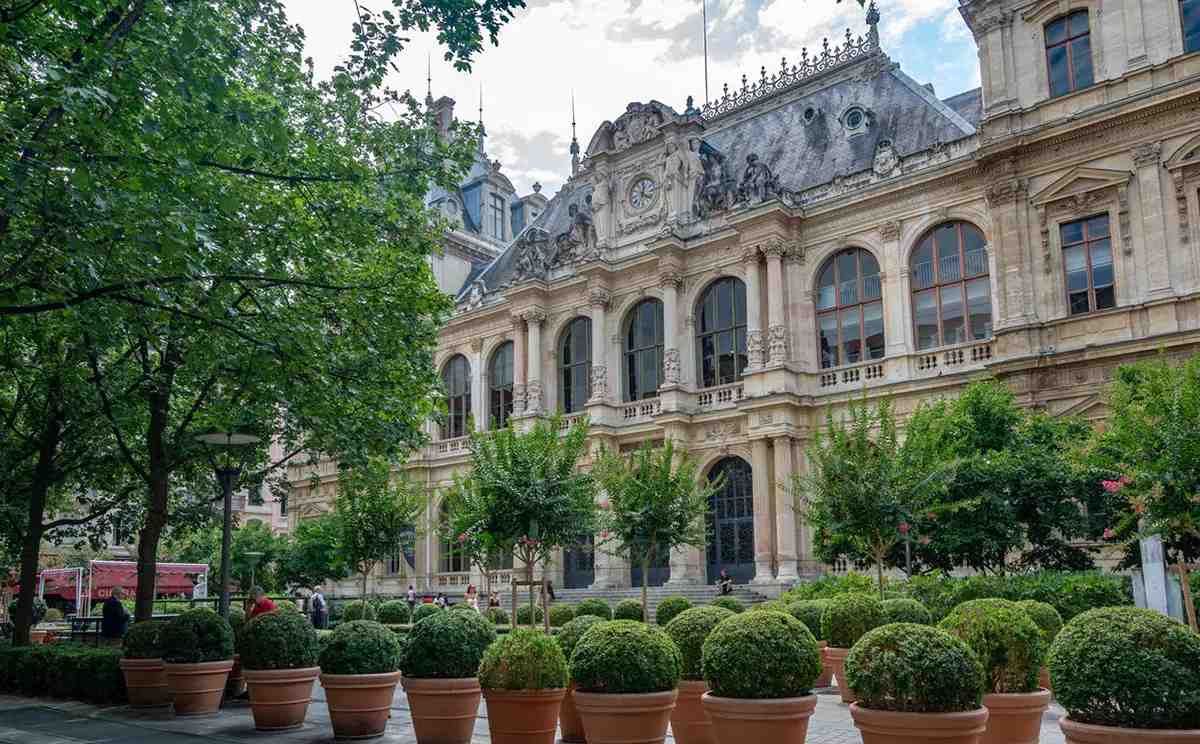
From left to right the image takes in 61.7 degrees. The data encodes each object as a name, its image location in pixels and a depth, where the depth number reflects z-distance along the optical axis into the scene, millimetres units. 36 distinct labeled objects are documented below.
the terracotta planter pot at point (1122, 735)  6473
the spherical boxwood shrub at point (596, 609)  25875
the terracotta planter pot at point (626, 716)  9016
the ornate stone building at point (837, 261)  25750
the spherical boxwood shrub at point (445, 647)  11117
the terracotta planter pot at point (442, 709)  10992
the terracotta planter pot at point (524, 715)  9844
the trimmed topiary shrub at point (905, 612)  13789
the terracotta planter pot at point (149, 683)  14680
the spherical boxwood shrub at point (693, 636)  10273
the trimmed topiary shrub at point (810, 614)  18297
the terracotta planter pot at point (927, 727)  7371
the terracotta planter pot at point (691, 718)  9984
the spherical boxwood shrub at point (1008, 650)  8898
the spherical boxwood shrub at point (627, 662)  9172
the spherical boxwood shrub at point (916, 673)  7539
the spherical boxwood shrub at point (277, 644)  12781
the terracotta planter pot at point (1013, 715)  8711
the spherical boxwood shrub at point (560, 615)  26227
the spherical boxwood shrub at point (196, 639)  13898
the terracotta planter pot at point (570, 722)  10625
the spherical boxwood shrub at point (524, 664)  9906
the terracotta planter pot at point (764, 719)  8305
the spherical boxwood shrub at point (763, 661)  8492
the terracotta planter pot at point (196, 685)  13758
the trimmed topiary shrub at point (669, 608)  24375
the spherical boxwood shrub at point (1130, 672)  6695
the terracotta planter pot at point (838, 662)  14384
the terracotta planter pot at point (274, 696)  12594
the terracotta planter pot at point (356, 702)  11789
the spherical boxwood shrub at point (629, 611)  26250
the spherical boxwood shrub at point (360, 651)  11867
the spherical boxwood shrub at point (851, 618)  14258
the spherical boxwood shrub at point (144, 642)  14898
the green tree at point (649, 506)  21734
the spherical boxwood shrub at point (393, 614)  31844
